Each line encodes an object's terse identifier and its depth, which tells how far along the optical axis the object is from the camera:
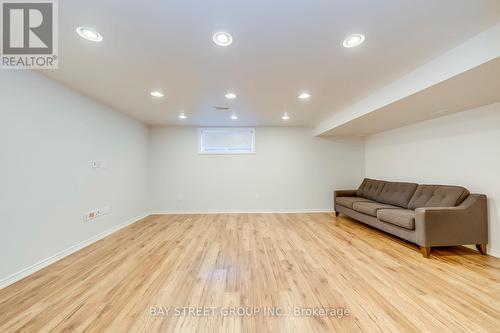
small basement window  5.27
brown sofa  2.58
